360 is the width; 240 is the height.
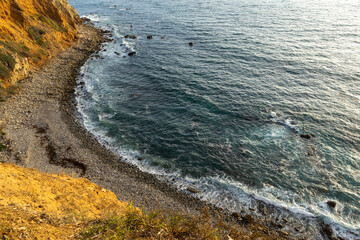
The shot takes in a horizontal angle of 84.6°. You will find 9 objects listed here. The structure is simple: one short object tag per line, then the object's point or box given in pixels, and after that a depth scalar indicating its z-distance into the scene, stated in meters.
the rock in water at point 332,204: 24.10
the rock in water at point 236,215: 23.45
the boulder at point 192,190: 26.08
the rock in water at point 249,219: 23.02
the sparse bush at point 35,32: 48.39
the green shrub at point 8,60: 36.50
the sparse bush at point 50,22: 54.09
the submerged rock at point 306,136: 32.38
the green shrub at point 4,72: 36.18
